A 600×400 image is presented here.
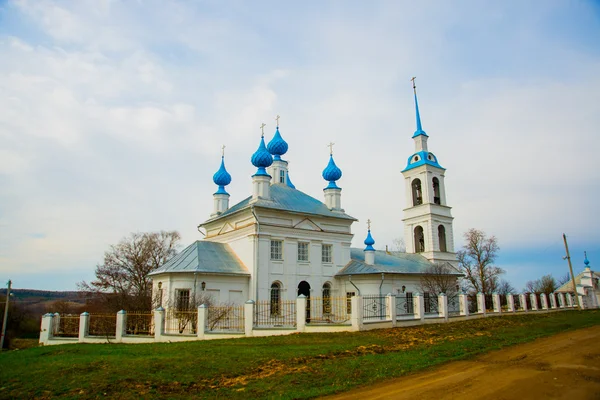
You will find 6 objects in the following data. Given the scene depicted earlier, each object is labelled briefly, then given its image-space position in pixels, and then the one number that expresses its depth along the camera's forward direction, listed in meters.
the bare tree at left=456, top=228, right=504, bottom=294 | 41.12
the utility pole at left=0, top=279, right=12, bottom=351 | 26.82
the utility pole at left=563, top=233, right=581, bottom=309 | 28.47
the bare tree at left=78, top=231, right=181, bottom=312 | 36.44
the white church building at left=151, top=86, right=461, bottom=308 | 20.12
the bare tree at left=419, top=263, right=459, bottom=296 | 24.70
